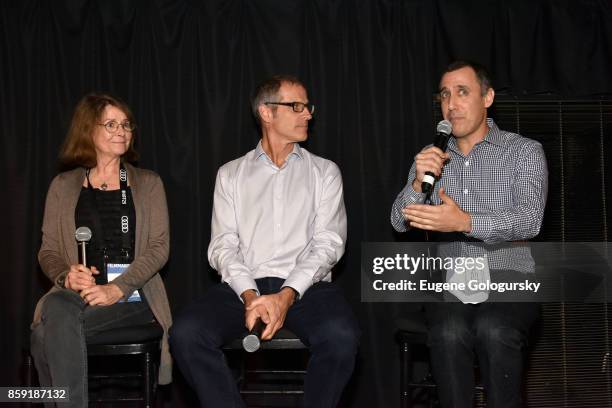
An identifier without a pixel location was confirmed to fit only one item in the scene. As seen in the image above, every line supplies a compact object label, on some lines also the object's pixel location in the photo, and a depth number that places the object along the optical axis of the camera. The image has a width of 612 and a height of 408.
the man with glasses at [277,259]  2.59
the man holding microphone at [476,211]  2.49
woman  2.78
